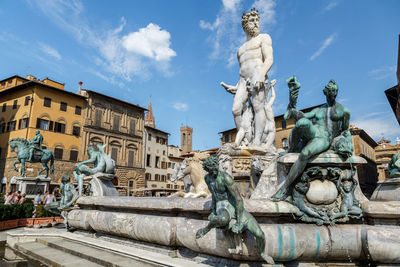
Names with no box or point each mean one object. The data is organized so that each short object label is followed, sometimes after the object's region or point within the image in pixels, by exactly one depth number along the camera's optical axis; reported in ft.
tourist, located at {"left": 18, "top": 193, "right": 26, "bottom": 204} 42.71
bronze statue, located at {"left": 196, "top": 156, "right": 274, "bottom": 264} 9.15
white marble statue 21.95
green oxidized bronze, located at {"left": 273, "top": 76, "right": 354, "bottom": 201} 10.68
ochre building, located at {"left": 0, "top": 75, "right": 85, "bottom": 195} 103.09
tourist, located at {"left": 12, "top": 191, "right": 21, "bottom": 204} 41.57
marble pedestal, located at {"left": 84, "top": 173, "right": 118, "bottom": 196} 20.98
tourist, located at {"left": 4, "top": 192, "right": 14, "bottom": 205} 40.89
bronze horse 58.29
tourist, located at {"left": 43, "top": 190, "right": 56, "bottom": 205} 40.09
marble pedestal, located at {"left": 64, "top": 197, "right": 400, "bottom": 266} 9.55
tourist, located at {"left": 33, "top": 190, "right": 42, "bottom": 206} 41.03
